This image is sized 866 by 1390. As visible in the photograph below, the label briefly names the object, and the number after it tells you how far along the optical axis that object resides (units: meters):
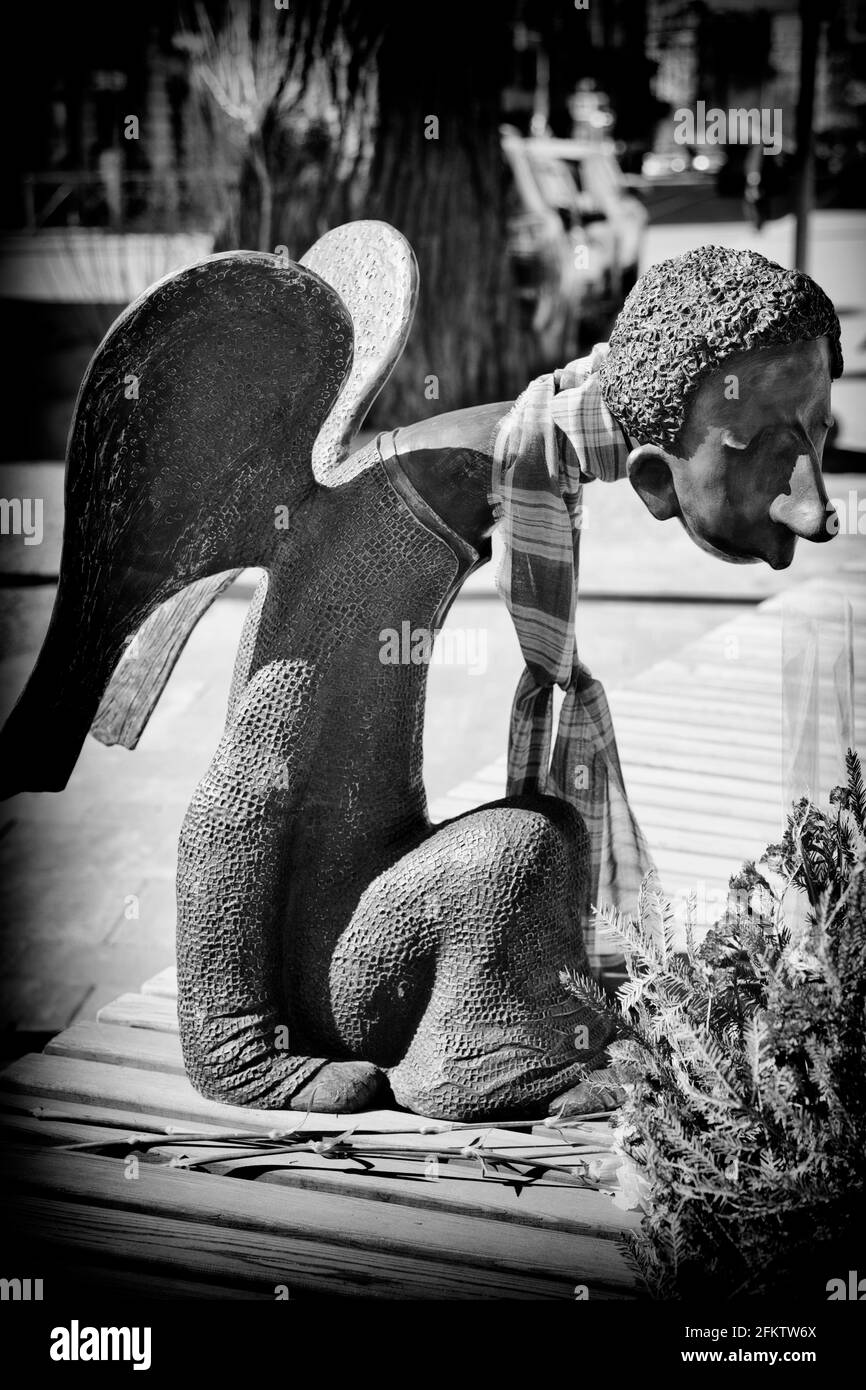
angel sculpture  2.48
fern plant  2.13
